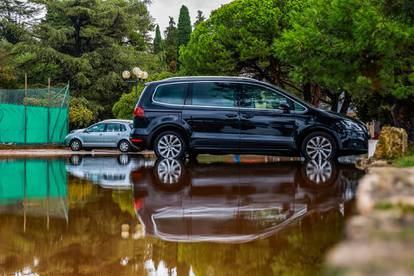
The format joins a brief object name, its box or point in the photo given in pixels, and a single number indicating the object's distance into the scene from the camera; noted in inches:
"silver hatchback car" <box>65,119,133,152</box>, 907.4
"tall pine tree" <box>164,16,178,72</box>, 1863.9
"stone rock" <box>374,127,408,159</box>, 410.0
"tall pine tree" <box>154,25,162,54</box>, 2402.1
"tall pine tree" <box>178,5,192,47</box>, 2121.1
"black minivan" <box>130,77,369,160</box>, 435.5
